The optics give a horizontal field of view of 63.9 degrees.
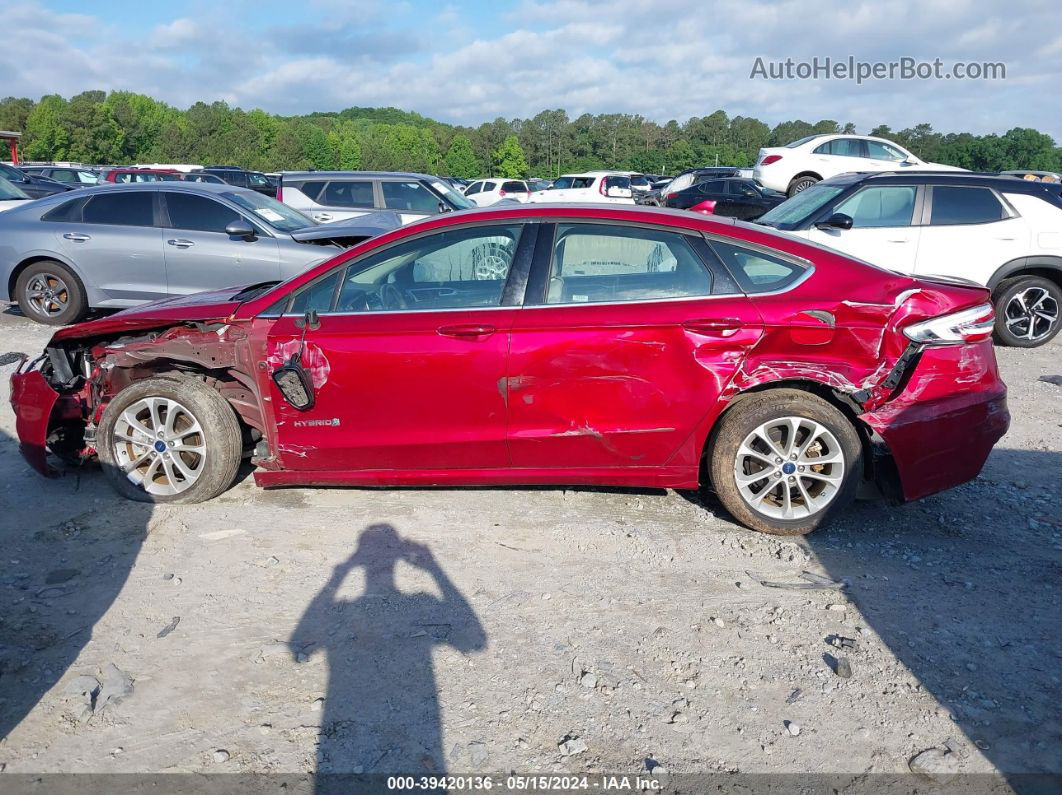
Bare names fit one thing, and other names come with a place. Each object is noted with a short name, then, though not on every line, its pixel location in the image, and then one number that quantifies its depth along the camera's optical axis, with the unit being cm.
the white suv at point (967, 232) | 866
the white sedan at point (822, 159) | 1872
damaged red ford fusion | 420
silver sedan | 895
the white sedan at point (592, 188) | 2414
